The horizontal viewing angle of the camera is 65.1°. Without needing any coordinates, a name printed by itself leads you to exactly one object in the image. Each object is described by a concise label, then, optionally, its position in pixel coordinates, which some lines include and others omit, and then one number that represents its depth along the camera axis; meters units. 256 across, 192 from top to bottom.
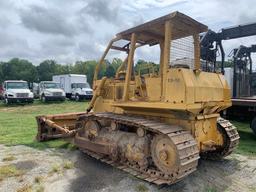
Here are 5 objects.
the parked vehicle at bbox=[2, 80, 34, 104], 16.23
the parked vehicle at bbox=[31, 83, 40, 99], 21.49
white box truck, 18.98
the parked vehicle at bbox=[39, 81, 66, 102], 17.60
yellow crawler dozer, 3.49
